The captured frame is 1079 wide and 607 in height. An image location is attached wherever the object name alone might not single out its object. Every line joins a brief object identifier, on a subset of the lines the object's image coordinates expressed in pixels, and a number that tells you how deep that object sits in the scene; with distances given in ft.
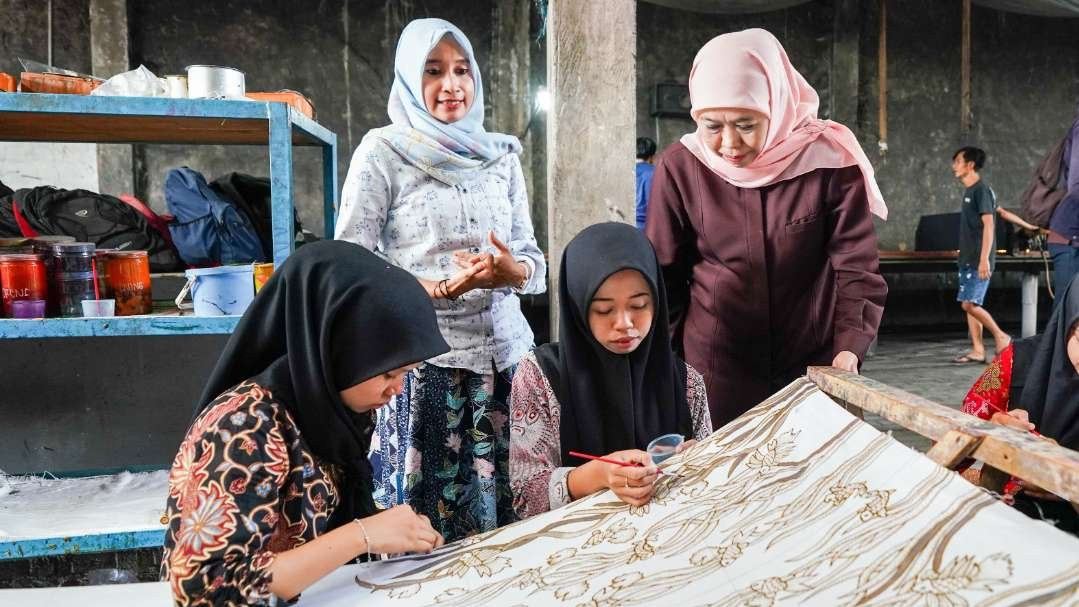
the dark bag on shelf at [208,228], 8.16
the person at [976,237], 18.79
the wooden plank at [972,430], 3.14
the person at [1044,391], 5.13
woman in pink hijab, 5.87
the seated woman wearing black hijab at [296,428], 3.52
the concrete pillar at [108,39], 21.39
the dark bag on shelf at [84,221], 8.14
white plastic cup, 6.61
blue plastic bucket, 6.89
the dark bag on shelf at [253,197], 8.75
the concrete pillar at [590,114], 8.48
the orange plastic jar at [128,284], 6.88
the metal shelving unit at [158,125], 6.43
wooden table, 23.62
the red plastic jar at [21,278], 6.44
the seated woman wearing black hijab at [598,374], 5.10
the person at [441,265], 6.23
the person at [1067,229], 11.77
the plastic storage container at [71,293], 6.60
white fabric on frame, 2.98
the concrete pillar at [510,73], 25.36
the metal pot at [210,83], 6.72
